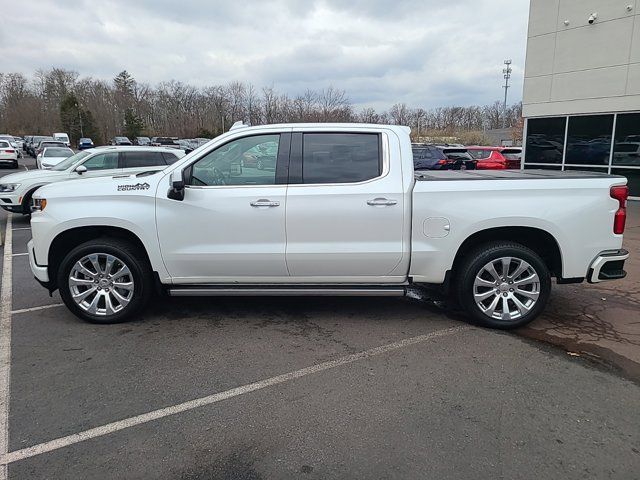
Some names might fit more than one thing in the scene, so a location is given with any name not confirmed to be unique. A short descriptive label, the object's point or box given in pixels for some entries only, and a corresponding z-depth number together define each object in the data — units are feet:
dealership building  43.19
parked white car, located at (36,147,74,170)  69.05
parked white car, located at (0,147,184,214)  35.09
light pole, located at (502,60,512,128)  232.32
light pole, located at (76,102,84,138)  199.52
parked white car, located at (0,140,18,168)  85.51
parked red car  63.31
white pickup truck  14.88
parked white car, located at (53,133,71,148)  149.38
